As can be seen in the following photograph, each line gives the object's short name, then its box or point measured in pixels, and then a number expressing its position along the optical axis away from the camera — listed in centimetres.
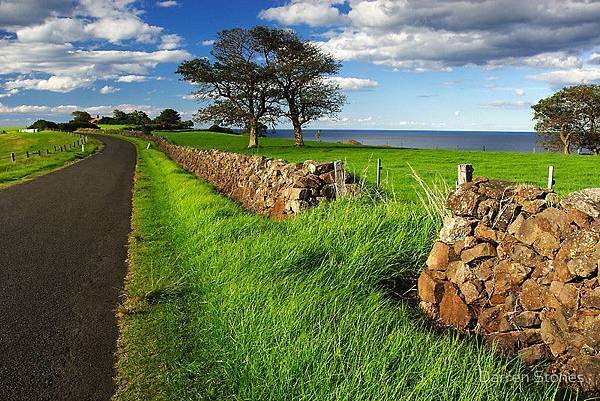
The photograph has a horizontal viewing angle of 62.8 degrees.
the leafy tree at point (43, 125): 11950
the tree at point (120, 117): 13925
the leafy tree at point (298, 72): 5616
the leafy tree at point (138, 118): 12297
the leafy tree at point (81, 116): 13750
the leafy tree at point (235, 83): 5609
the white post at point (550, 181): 1131
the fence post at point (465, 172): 820
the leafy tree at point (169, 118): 12099
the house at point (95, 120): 14008
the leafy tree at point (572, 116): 5919
